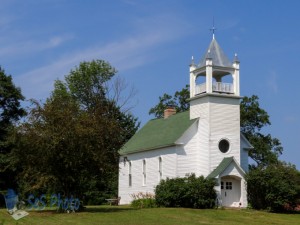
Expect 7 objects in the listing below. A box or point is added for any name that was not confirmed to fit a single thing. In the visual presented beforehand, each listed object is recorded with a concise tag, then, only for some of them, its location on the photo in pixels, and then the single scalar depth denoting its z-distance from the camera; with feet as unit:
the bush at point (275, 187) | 124.47
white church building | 134.41
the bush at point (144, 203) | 131.23
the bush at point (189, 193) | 125.90
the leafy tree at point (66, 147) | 104.58
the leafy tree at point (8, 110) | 166.21
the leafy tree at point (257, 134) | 196.03
